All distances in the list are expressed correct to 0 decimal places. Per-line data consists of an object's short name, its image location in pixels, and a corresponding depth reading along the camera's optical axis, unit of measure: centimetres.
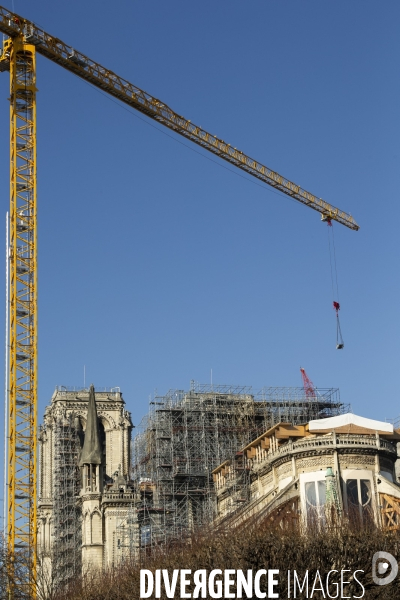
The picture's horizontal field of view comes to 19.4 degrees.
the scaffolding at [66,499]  13362
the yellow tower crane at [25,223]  9881
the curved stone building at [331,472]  8925
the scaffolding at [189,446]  11788
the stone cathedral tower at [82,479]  12294
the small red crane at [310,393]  14182
